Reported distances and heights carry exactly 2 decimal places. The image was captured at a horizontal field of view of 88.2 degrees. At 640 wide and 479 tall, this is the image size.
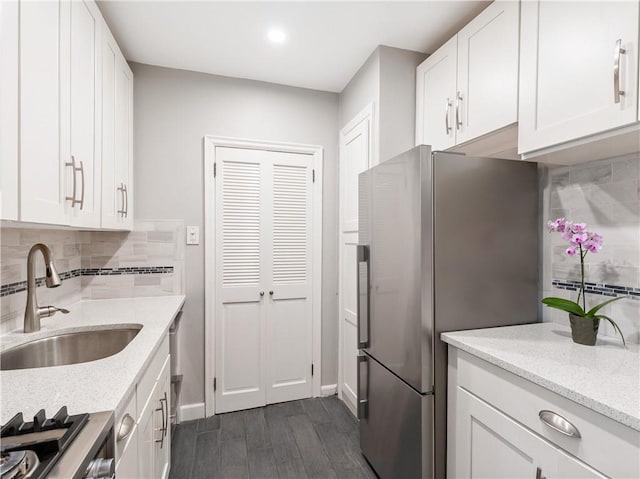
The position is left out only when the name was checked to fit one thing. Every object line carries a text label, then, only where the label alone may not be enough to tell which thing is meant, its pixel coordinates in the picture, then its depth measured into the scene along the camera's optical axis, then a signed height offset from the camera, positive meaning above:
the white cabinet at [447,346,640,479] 0.85 -0.60
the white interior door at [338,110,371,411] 2.32 -0.01
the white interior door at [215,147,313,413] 2.45 -0.31
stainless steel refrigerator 1.40 -0.15
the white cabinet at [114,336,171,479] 0.93 -0.66
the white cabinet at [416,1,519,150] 1.45 +0.79
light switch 2.37 +0.02
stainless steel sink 1.27 -0.48
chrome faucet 1.31 -0.21
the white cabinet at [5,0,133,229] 0.89 +0.43
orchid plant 1.29 -0.02
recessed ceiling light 1.92 +1.20
